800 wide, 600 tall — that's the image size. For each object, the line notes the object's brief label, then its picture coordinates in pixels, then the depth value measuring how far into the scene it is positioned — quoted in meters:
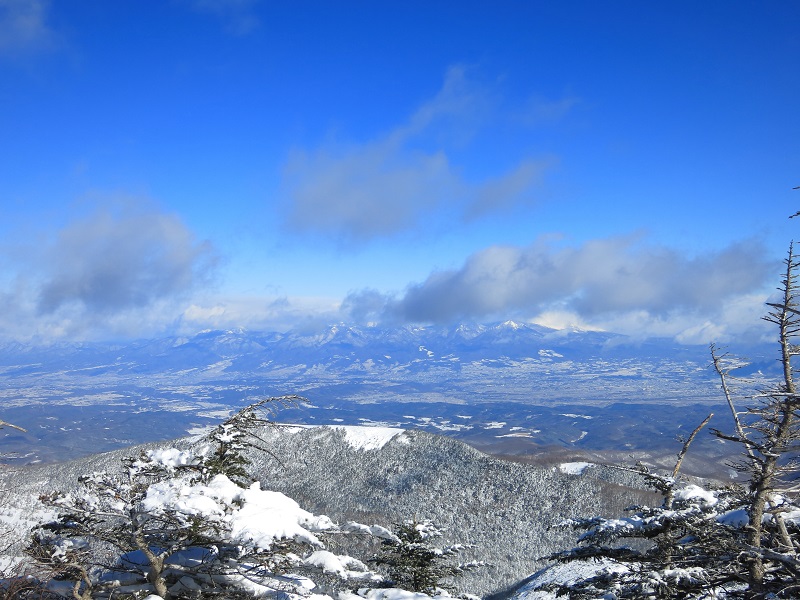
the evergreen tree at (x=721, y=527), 8.23
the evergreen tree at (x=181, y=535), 9.60
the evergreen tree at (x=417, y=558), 28.58
